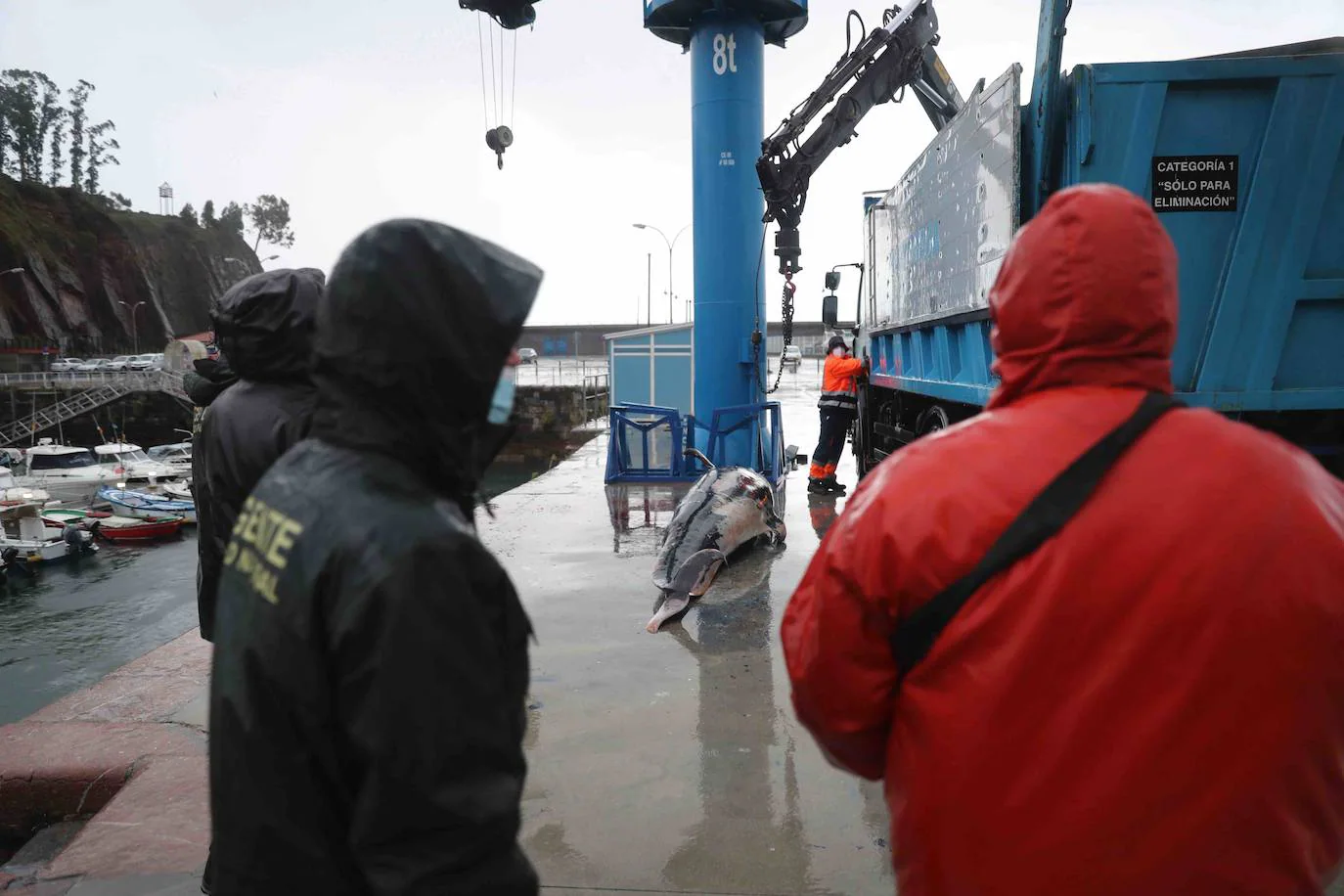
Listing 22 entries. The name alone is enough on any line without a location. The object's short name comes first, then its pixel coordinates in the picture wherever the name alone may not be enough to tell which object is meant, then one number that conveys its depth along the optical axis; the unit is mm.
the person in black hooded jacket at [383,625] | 1132
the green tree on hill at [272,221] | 101188
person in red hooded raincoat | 1223
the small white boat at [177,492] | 33531
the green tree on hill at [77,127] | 84125
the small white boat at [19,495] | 28500
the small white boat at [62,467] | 36250
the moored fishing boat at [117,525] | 29719
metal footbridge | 44656
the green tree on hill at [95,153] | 85875
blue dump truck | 4211
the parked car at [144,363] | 51666
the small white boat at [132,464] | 35406
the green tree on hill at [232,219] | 94750
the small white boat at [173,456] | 39344
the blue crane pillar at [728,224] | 9914
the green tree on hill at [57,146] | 82500
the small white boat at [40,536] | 26953
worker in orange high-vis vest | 9875
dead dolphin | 5797
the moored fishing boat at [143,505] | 30906
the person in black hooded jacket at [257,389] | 2533
